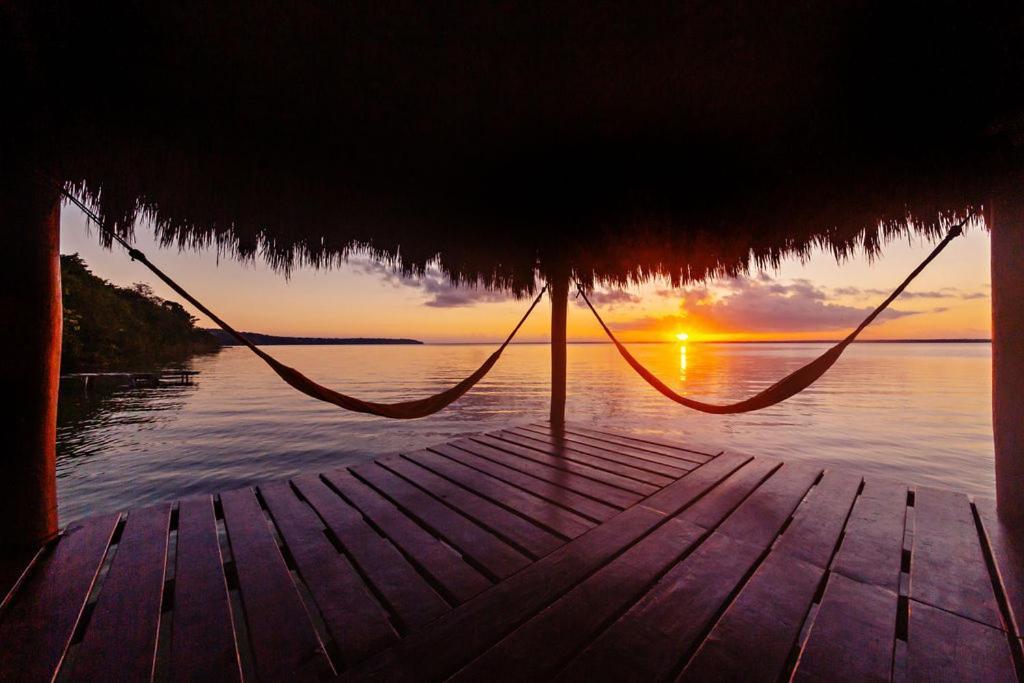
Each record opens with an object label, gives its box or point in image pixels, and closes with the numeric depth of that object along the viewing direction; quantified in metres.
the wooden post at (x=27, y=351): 1.32
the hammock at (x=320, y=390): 1.69
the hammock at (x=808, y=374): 1.78
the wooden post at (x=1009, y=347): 1.53
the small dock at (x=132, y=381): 13.30
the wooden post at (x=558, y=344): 3.45
